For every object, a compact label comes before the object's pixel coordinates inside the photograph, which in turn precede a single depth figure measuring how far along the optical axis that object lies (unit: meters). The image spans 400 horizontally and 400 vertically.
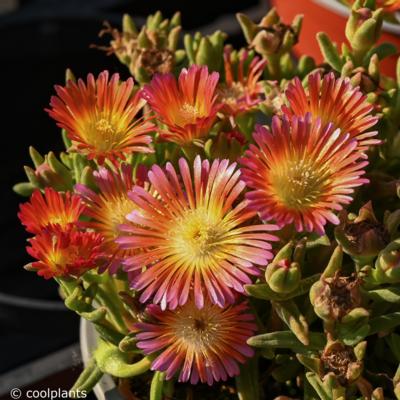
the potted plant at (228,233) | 0.54
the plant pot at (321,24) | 0.99
